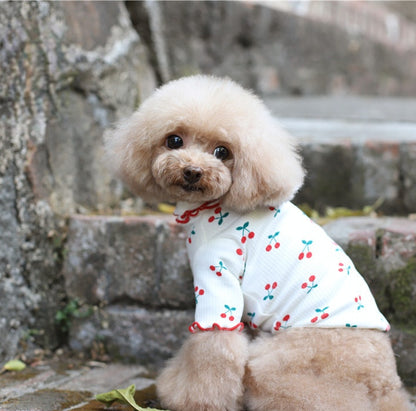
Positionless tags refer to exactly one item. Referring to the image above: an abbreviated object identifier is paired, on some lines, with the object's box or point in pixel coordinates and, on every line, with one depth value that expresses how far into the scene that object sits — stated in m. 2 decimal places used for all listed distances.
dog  1.98
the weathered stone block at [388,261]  2.48
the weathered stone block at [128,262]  2.72
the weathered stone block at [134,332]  2.73
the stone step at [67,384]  2.24
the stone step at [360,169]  3.14
